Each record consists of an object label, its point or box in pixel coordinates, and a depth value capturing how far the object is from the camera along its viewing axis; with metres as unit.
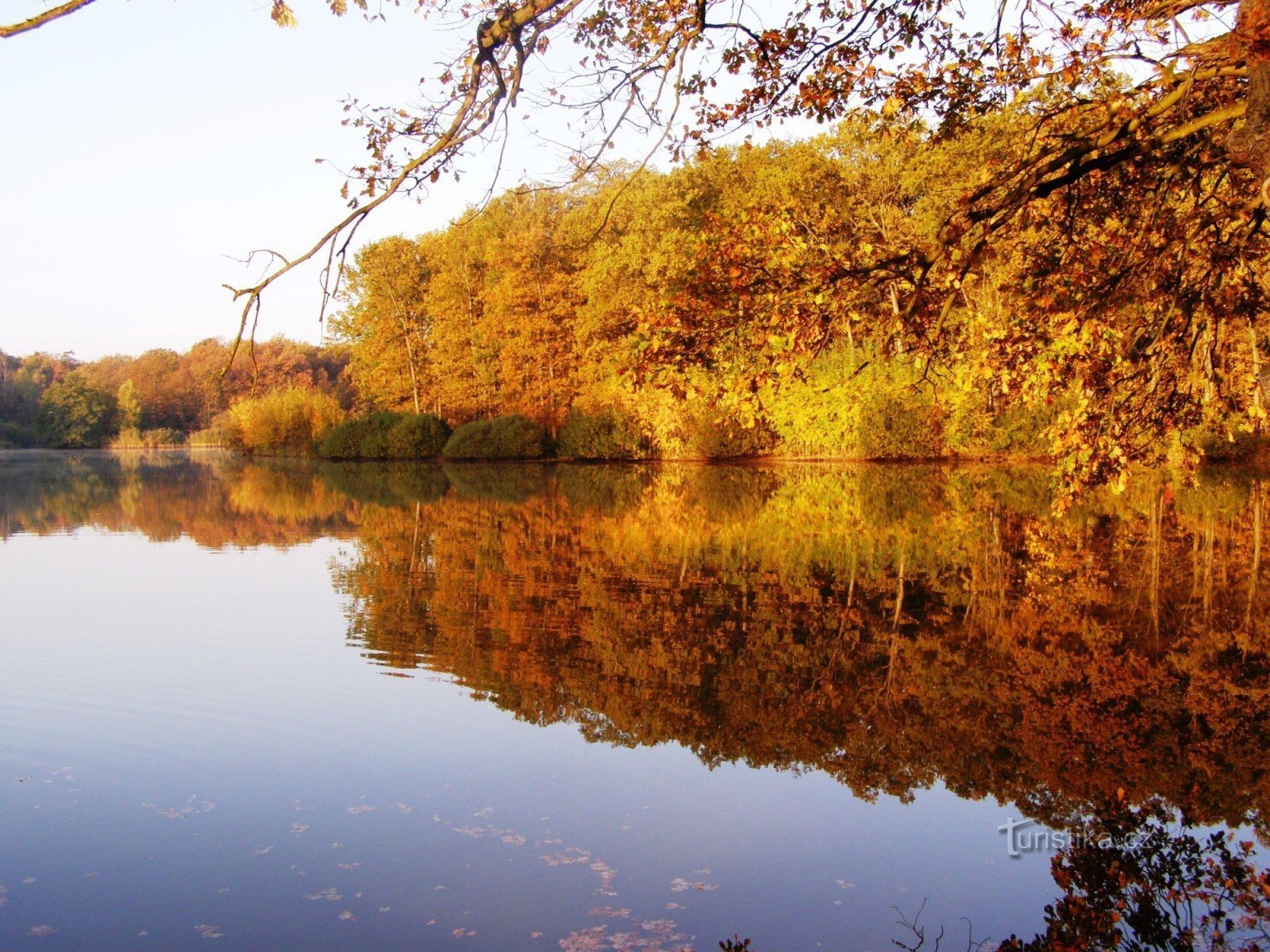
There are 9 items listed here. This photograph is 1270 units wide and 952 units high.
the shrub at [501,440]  41.69
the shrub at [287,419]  49.56
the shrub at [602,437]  39.78
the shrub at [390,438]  43.91
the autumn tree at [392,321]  48.62
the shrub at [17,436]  77.81
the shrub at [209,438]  69.25
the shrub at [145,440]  73.75
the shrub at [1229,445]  28.67
